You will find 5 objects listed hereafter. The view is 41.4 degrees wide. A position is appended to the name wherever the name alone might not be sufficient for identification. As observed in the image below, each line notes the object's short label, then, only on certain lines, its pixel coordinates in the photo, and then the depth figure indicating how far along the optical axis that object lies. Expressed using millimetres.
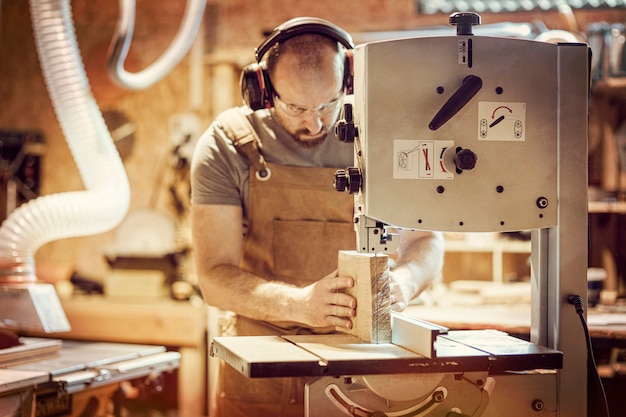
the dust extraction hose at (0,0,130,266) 2900
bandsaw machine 1606
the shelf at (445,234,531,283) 4285
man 2170
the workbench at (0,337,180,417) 2287
